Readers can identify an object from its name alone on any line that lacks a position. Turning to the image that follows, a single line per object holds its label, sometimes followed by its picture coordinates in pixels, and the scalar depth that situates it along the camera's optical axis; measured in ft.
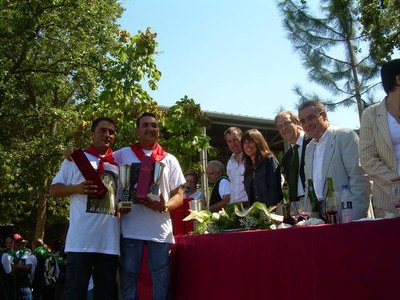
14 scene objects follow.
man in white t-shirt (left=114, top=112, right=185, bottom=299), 12.80
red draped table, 8.55
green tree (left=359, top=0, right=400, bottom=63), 39.68
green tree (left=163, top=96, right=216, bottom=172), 25.99
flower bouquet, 10.93
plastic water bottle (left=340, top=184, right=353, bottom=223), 10.21
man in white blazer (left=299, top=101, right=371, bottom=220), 11.77
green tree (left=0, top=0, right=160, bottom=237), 49.90
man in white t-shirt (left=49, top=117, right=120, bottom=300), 12.25
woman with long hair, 15.64
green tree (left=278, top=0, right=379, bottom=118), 53.62
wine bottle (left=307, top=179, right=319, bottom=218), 12.24
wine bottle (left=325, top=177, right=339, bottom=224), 10.42
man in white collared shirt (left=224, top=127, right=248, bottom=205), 18.66
